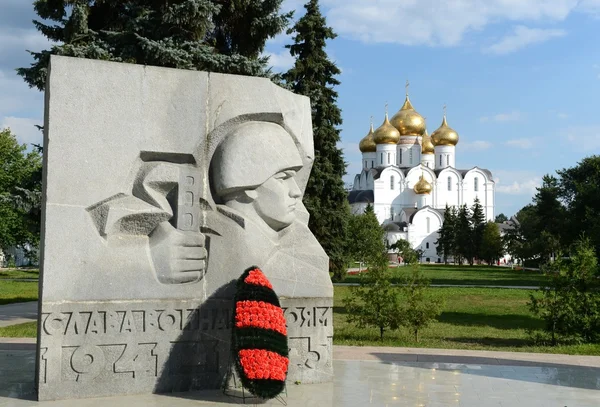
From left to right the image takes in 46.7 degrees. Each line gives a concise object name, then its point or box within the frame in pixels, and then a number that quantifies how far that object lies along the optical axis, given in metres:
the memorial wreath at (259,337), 7.03
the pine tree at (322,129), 24.92
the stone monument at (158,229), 7.30
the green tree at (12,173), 37.79
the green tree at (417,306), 13.14
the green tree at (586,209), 28.02
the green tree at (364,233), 48.13
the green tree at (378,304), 13.17
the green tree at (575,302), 12.79
